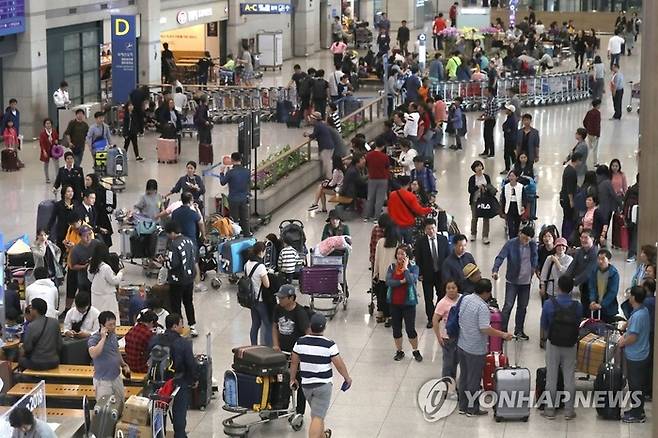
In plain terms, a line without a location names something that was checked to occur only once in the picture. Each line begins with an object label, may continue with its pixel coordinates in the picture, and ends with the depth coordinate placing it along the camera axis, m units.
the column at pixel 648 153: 19.97
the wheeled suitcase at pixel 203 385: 15.03
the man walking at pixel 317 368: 13.44
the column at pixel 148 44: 38.81
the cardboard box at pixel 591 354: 15.27
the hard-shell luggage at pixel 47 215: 19.78
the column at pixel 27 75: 32.75
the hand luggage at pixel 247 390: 14.22
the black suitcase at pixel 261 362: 14.12
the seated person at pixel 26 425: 11.63
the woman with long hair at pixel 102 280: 16.94
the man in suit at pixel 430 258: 17.89
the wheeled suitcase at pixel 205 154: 29.55
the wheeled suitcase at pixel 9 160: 28.64
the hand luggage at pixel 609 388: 14.80
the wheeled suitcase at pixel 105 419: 13.63
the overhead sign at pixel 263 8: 43.84
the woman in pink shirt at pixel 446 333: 15.30
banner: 34.44
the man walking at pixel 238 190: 21.95
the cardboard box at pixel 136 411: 13.43
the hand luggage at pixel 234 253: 19.95
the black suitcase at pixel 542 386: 14.97
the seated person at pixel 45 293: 16.44
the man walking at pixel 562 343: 14.55
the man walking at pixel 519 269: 17.12
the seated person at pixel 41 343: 14.68
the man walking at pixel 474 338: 14.56
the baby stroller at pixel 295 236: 19.98
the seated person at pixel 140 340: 14.55
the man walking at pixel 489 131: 30.34
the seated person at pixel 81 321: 15.34
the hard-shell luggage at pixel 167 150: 29.90
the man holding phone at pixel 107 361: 13.88
